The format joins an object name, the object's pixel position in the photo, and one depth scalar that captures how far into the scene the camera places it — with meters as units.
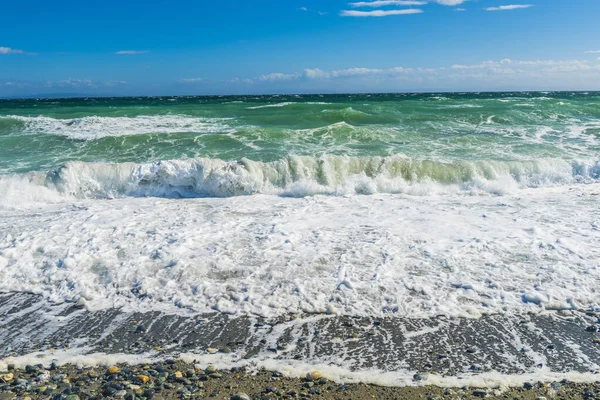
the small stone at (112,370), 3.63
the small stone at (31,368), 3.66
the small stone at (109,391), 3.35
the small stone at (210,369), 3.64
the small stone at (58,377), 3.54
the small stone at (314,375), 3.52
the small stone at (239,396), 3.30
